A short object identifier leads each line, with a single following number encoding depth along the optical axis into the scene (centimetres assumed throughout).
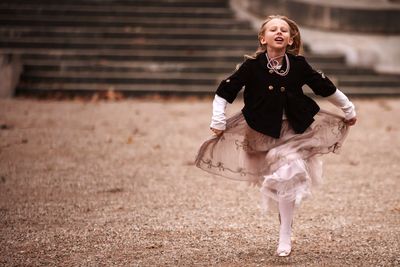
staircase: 1992
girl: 758
